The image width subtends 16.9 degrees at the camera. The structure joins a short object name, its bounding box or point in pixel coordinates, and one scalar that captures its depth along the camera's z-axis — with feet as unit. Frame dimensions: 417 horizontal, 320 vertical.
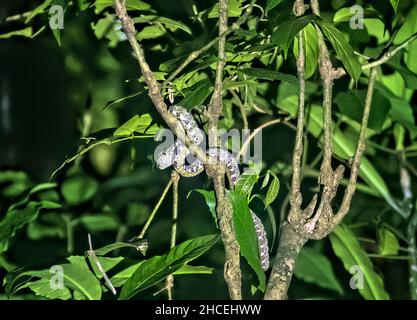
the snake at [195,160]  6.84
